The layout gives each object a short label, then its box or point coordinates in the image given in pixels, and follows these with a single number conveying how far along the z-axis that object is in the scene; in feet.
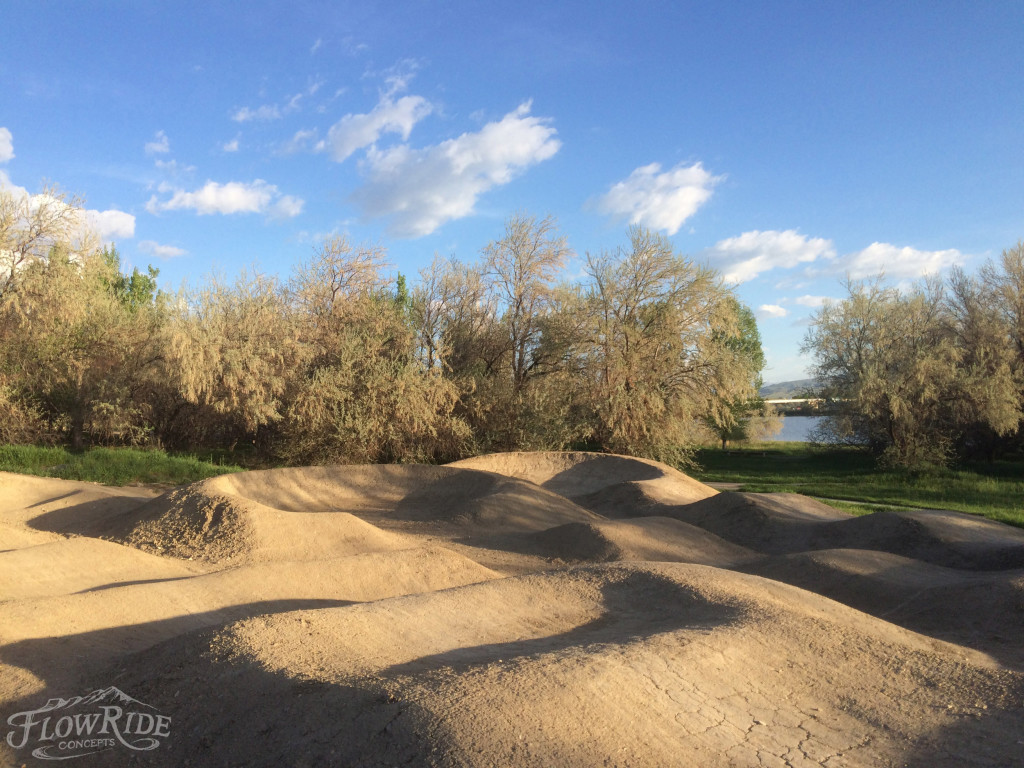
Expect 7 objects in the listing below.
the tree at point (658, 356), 83.76
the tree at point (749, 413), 143.64
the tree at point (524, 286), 87.92
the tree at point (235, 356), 68.44
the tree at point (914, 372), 93.61
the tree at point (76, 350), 69.05
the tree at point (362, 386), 72.74
